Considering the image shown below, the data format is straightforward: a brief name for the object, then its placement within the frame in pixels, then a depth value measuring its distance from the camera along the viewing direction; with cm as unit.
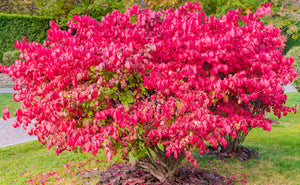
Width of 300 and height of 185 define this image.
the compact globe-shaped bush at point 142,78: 325
